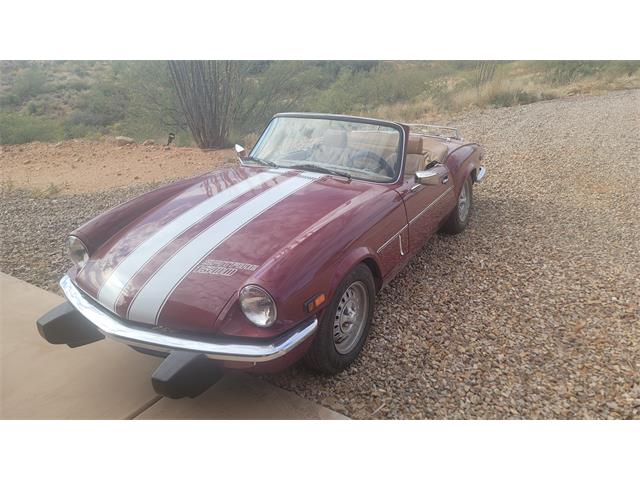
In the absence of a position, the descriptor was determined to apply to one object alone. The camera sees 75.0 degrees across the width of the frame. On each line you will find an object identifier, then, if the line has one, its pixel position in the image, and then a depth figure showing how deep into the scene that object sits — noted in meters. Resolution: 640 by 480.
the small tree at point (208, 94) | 8.93
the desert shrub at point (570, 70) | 13.03
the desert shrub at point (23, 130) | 9.40
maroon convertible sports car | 2.03
